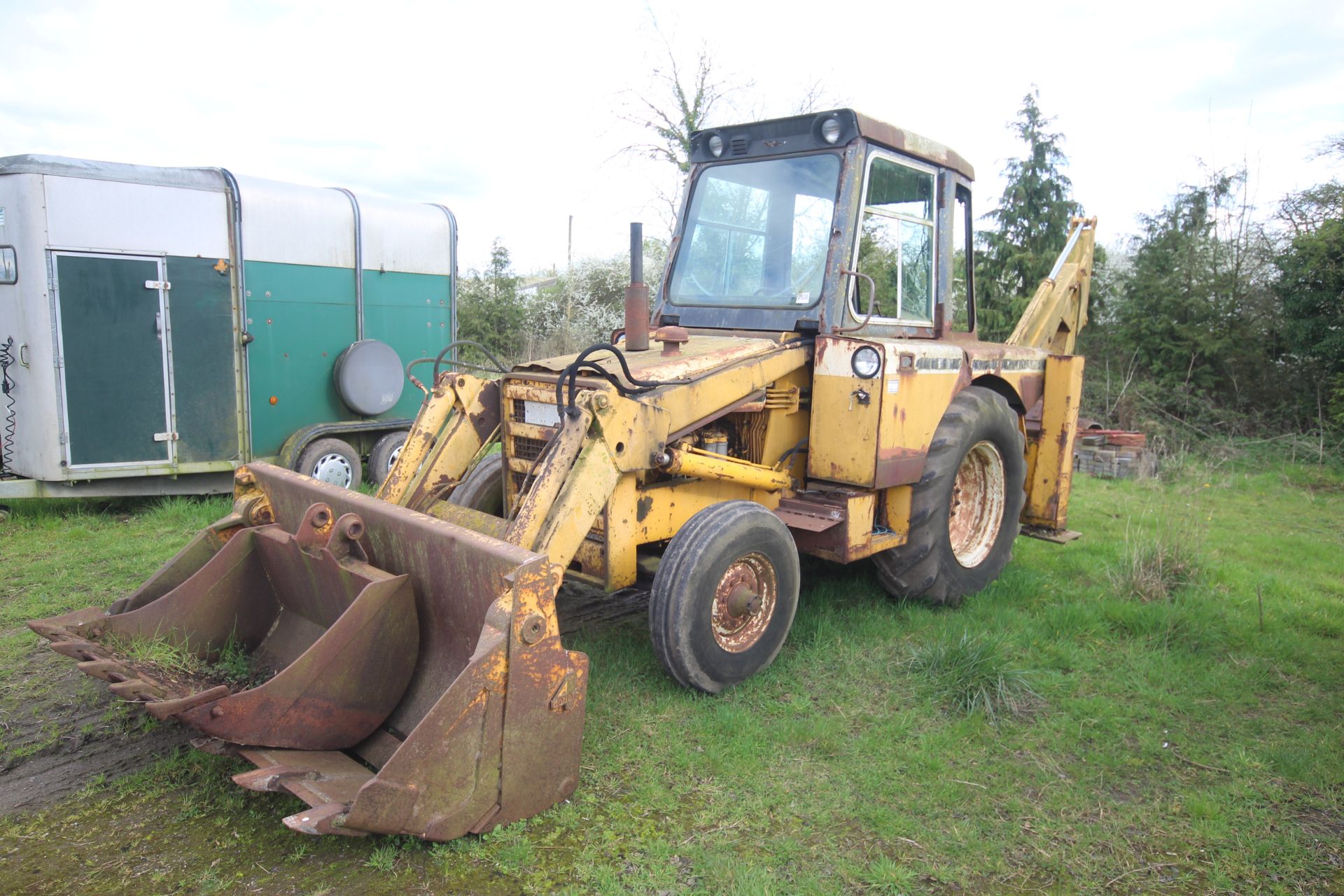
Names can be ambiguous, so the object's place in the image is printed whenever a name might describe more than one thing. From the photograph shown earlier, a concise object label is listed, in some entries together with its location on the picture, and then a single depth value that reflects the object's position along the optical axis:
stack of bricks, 9.88
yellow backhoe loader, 2.83
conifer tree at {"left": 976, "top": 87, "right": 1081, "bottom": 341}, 13.69
